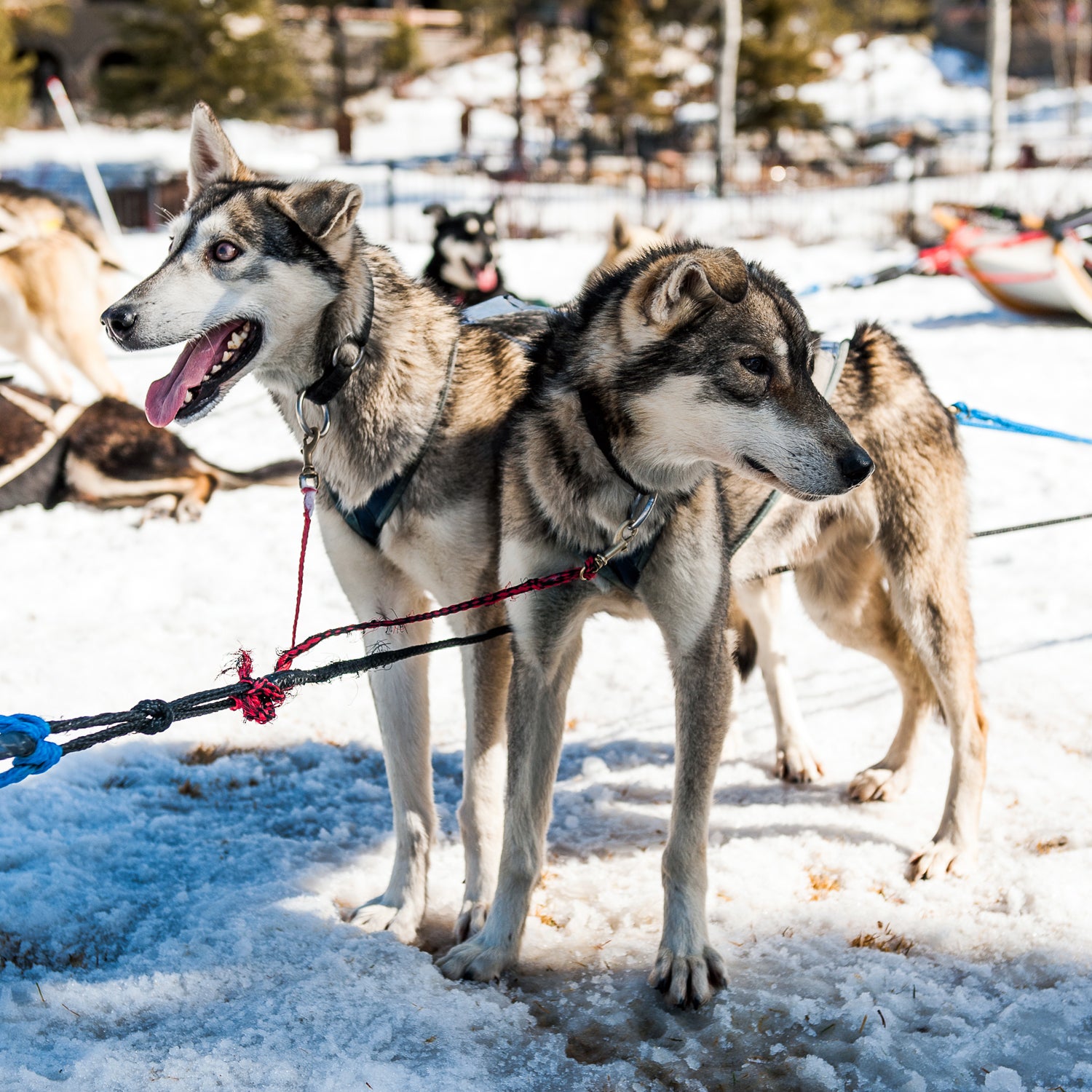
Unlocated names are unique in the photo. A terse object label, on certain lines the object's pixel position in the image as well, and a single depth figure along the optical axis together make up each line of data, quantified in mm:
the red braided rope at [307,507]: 2766
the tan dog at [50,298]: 7848
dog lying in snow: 6949
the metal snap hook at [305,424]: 2812
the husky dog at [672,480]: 2396
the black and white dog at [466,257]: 8039
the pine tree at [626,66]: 31172
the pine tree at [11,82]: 26031
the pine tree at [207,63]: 27438
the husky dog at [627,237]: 7375
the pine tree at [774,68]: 28453
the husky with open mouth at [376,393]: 2656
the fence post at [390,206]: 18188
